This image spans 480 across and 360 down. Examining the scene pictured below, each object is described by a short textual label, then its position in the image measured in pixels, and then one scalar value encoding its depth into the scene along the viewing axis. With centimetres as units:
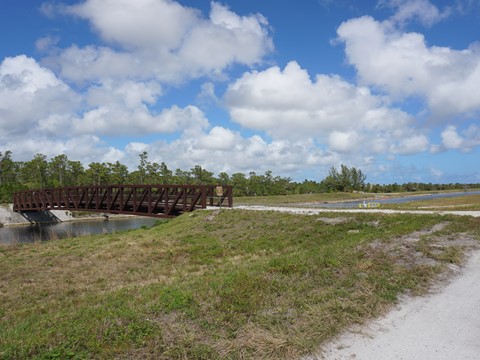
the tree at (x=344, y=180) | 11794
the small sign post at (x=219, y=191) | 3122
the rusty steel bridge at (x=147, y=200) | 3262
